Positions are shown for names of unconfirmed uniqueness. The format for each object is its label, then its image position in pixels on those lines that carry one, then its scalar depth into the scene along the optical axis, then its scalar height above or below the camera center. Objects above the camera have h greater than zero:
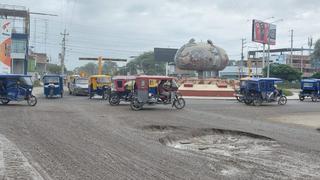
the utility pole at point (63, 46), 69.12 +7.06
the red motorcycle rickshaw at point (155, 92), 19.06 -0.52
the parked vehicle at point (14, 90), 19.79 -0.53
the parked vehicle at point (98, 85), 27.92 -0.26
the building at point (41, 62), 93.84 +5.28
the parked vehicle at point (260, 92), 24.27 -0.56
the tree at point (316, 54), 71.12 +6.30
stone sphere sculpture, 46.74 +3.57
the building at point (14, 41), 45.91 +5.79
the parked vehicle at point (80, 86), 32.38 -0.42
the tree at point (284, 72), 66.25 +2.34
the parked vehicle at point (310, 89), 30.09 -0.40
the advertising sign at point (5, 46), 45.16 +4.57
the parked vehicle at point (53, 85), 27.72 -0.30
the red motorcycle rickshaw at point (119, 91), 21.26 -0.55
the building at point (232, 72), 91.64 +3.16
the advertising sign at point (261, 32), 49.27 +7.55
